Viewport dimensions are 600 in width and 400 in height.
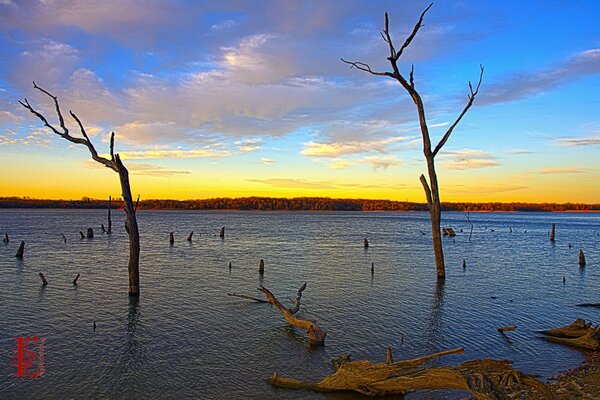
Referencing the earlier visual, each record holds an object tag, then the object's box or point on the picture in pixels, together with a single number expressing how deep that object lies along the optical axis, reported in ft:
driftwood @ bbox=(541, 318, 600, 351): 42.14
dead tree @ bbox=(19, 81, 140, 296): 60.44
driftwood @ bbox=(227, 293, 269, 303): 60.43
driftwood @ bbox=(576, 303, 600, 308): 62.38
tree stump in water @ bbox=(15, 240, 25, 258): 107.65
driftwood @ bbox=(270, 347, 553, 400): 27.09
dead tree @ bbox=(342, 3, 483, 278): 68.41
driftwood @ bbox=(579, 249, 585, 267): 108.58
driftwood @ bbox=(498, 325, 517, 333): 45.71
